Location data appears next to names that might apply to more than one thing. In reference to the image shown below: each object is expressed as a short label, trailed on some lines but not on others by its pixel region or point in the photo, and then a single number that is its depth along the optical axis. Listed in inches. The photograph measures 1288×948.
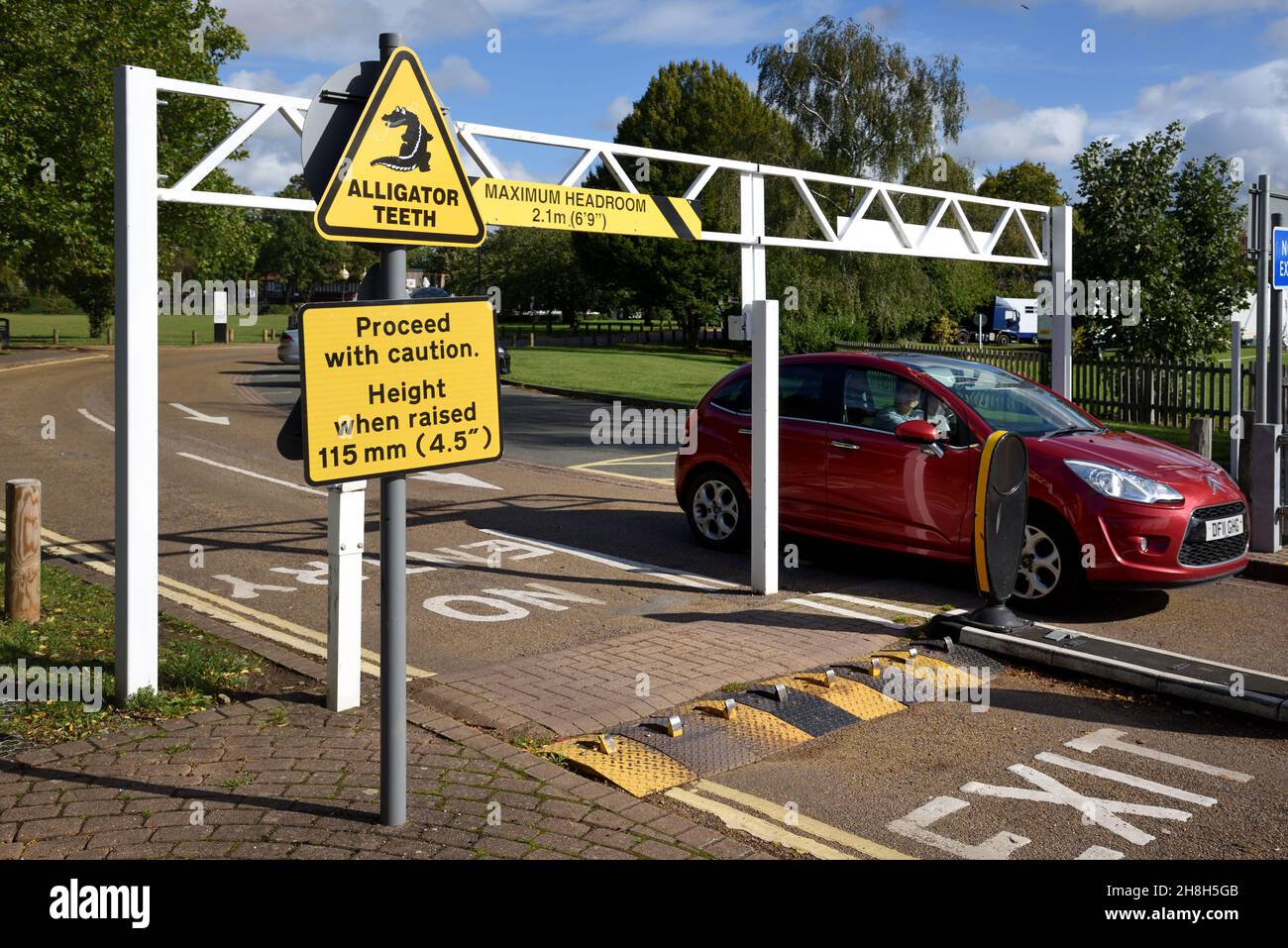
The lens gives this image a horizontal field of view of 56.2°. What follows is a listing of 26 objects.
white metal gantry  227.6
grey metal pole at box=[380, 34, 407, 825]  175.5
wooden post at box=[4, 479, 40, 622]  305.0
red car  319.6
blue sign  427.2
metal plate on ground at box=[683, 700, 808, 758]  230.7
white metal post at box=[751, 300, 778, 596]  343.9
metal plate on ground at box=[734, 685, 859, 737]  241.3
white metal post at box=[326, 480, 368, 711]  243.0
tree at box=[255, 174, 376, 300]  3612.2
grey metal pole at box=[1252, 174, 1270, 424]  419.2
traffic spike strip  215.2
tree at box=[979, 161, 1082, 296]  2534.4
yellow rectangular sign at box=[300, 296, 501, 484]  167.9
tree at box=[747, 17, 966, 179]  1461.6
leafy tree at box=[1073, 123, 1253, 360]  889.5
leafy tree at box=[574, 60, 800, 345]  2221.9
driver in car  365.4
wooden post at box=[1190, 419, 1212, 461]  449.4
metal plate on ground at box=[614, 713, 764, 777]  220.2
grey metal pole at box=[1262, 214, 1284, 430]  421.8
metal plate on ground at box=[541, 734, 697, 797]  207.9
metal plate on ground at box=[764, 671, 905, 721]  251.1
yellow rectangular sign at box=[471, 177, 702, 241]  301.0
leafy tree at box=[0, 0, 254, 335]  1222.9
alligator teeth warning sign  175.6
